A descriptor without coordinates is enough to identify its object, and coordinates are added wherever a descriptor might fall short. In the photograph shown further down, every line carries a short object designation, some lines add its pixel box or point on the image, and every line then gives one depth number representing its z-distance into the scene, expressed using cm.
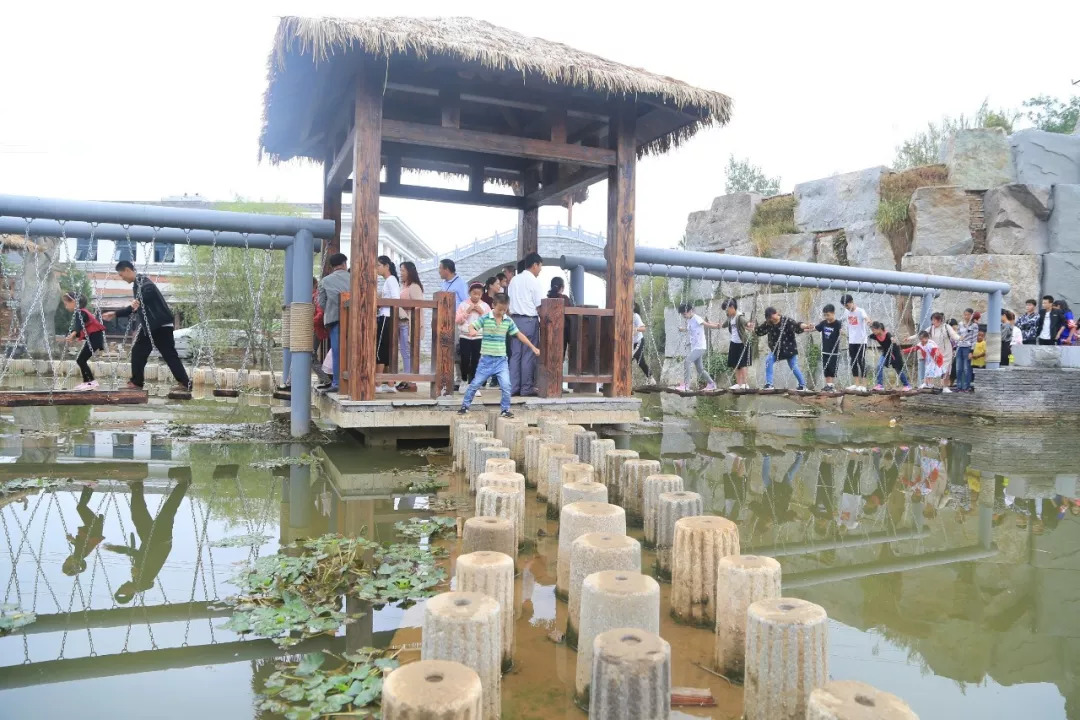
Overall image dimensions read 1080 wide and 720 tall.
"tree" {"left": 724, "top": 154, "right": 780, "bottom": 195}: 2431
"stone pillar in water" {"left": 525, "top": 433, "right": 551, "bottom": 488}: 650
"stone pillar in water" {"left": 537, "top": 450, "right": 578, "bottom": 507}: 552
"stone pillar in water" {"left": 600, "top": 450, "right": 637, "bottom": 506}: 608
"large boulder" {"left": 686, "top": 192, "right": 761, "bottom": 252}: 2002
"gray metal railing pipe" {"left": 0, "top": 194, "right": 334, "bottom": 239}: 750
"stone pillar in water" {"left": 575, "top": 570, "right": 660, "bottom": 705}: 292
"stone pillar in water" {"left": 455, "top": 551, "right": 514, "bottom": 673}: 316
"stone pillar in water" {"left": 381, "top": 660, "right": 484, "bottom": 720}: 212
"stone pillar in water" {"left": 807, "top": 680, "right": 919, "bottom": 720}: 212
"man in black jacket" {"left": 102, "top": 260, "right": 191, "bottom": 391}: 769
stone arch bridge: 2702
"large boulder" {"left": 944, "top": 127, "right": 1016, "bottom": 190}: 1733
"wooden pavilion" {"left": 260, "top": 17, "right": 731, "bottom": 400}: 763
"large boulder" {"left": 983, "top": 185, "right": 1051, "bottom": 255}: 1670
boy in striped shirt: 782
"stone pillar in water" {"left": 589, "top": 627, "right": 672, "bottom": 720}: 238
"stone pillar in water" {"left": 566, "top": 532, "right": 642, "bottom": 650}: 344
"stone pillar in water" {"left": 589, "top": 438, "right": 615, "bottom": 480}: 635
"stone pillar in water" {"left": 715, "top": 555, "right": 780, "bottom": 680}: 318
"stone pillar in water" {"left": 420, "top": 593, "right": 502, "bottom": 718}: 266
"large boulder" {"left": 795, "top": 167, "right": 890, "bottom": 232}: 1802
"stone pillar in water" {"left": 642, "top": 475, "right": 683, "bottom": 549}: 486
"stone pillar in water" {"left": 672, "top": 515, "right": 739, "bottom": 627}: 368
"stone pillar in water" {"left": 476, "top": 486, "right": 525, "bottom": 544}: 452
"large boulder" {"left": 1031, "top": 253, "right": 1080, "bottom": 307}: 1662
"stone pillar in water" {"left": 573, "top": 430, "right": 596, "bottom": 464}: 670
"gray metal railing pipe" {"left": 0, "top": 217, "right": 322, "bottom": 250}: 831
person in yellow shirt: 1381
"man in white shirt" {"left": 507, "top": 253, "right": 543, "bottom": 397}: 877
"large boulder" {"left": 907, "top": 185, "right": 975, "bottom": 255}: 1686
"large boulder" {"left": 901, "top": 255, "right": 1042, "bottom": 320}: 1658
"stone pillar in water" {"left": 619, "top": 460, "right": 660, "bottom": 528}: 555
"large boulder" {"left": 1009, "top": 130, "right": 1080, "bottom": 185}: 1734
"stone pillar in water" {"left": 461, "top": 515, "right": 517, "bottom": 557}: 399
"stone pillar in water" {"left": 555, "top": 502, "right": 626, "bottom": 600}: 398
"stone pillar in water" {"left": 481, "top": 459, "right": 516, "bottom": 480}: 527
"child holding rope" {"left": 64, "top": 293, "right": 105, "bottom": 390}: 760
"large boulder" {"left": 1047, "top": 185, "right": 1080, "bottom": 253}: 1666
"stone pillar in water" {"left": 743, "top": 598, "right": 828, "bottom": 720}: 263
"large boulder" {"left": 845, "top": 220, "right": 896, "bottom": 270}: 1758
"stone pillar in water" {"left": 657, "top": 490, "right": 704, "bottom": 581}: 460
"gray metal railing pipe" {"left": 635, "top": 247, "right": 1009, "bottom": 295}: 995
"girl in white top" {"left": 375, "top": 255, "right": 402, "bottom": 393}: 879
